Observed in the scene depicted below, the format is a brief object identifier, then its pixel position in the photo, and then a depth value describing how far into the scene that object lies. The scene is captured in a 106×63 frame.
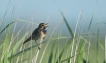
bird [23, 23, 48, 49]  10.81
